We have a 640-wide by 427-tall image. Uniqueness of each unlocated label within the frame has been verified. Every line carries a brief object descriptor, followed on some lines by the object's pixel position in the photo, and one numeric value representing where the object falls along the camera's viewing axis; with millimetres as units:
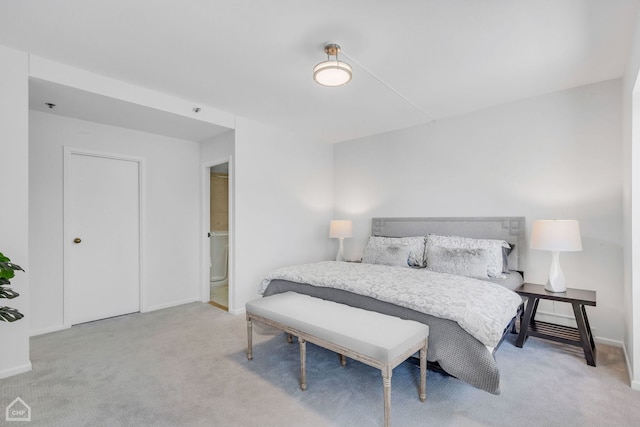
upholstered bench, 1843
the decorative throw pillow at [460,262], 3104
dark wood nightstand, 2629
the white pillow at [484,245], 3162
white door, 3611
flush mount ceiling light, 2330
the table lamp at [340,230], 4746
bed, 2002
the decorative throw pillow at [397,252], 3703
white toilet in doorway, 5686
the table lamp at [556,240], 2787
